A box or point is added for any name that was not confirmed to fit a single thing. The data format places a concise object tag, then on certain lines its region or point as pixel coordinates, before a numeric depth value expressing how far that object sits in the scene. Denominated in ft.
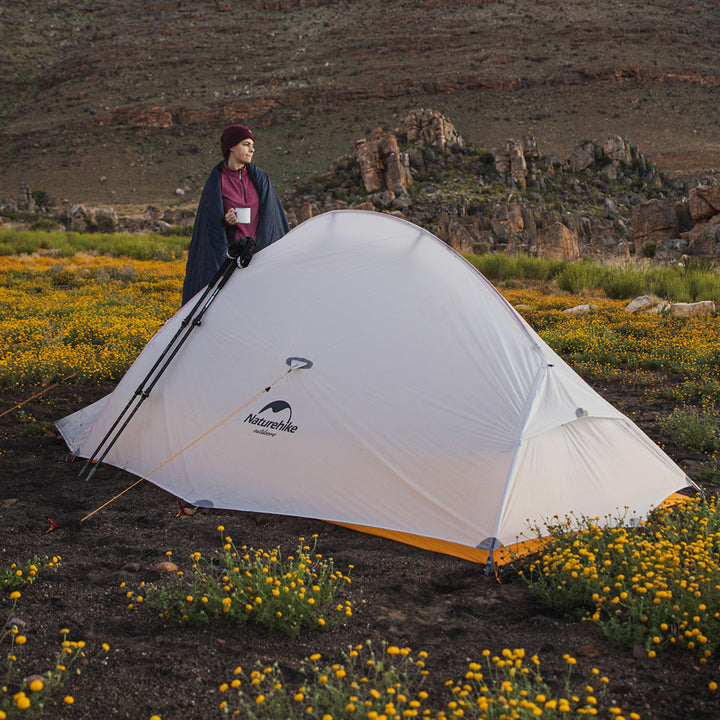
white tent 12.83
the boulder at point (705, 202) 68.18
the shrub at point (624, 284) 44.37
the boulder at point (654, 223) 72.38
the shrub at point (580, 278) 47.13
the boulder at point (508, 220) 90.58
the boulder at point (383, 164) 111.04
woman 17.81
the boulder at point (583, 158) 130.52
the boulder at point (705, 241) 61.57
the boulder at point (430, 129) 125.70
